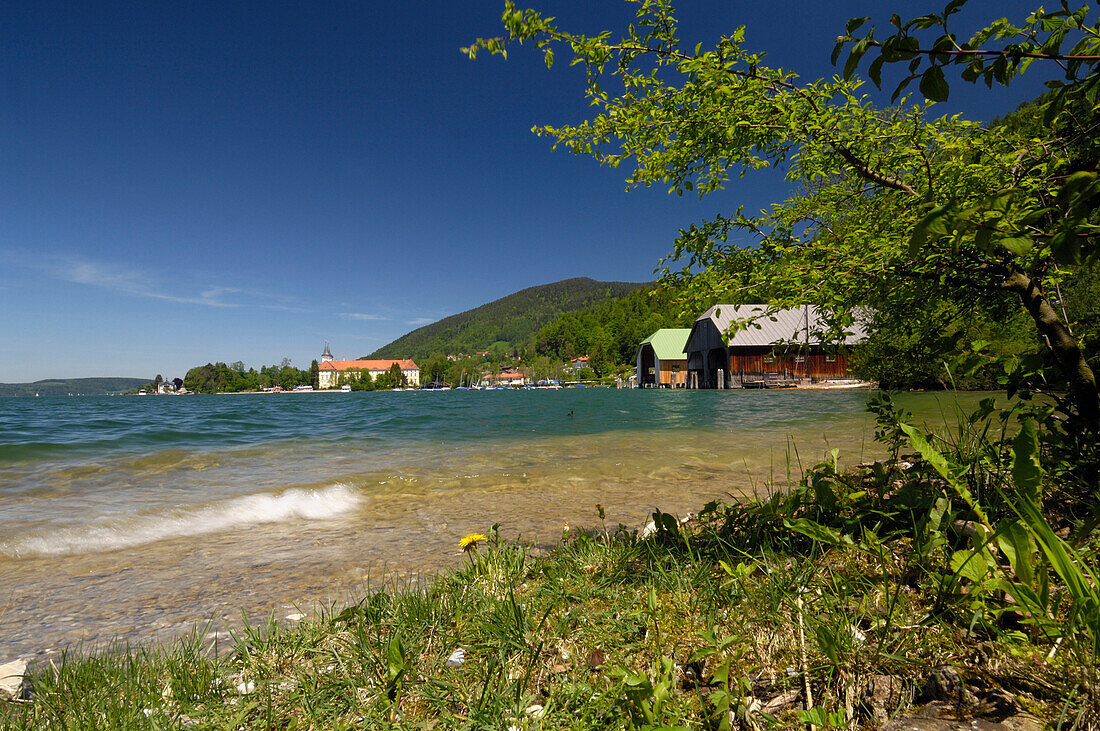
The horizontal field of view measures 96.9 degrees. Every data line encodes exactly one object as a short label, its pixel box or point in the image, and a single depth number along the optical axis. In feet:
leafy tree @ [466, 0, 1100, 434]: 7.89
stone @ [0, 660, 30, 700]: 6.50
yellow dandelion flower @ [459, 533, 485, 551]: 10.68
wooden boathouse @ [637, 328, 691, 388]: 237.45
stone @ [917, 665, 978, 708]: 4.61
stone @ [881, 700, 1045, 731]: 4.15
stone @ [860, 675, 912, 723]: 4.69
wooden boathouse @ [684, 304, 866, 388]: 146.30
